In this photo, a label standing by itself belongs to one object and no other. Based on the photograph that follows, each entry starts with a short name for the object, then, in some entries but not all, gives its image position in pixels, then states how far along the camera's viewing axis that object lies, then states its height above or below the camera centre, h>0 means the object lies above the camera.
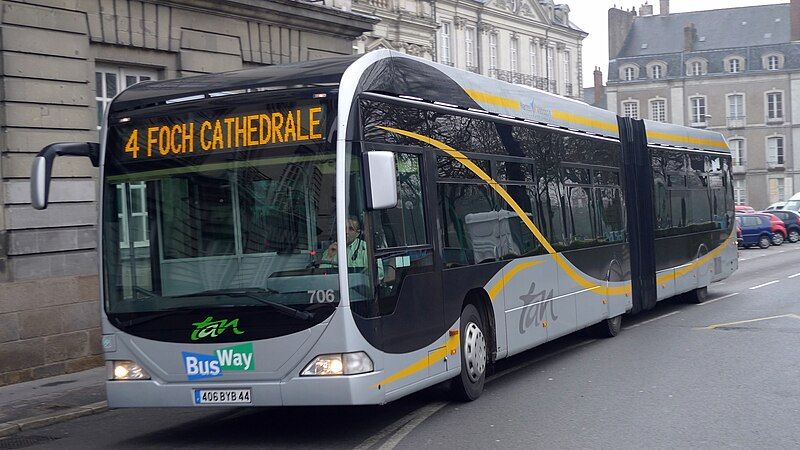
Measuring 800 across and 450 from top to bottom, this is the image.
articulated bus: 8.65 -0.06
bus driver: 8.62 -0.19
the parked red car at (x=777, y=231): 51.81 -1.26
